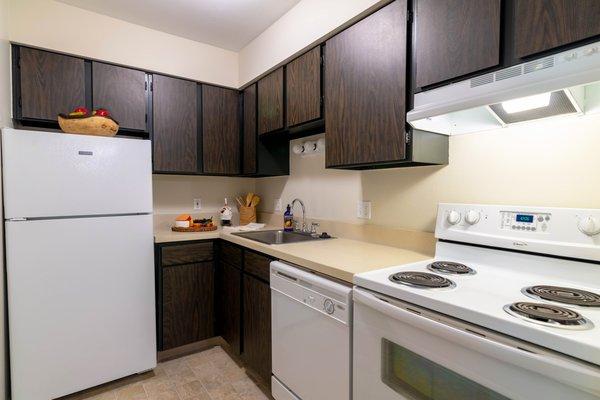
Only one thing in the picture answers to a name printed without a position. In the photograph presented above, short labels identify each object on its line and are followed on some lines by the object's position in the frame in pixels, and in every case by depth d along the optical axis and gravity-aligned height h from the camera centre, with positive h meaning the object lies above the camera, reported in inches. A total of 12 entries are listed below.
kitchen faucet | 92.9 -7.6
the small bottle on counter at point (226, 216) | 109.0 -8.6
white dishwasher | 47.8 -25.4
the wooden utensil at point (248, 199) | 114.6 -2.8
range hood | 32.5 +12.2
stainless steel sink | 83.1 -12.6
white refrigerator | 64.5 -15.7
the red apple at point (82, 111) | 73.7 +19.6
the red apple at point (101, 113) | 75.4 +19.5
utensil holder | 113.0 -8.5
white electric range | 26.9 -12.4
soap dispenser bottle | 93.5 -8.9
